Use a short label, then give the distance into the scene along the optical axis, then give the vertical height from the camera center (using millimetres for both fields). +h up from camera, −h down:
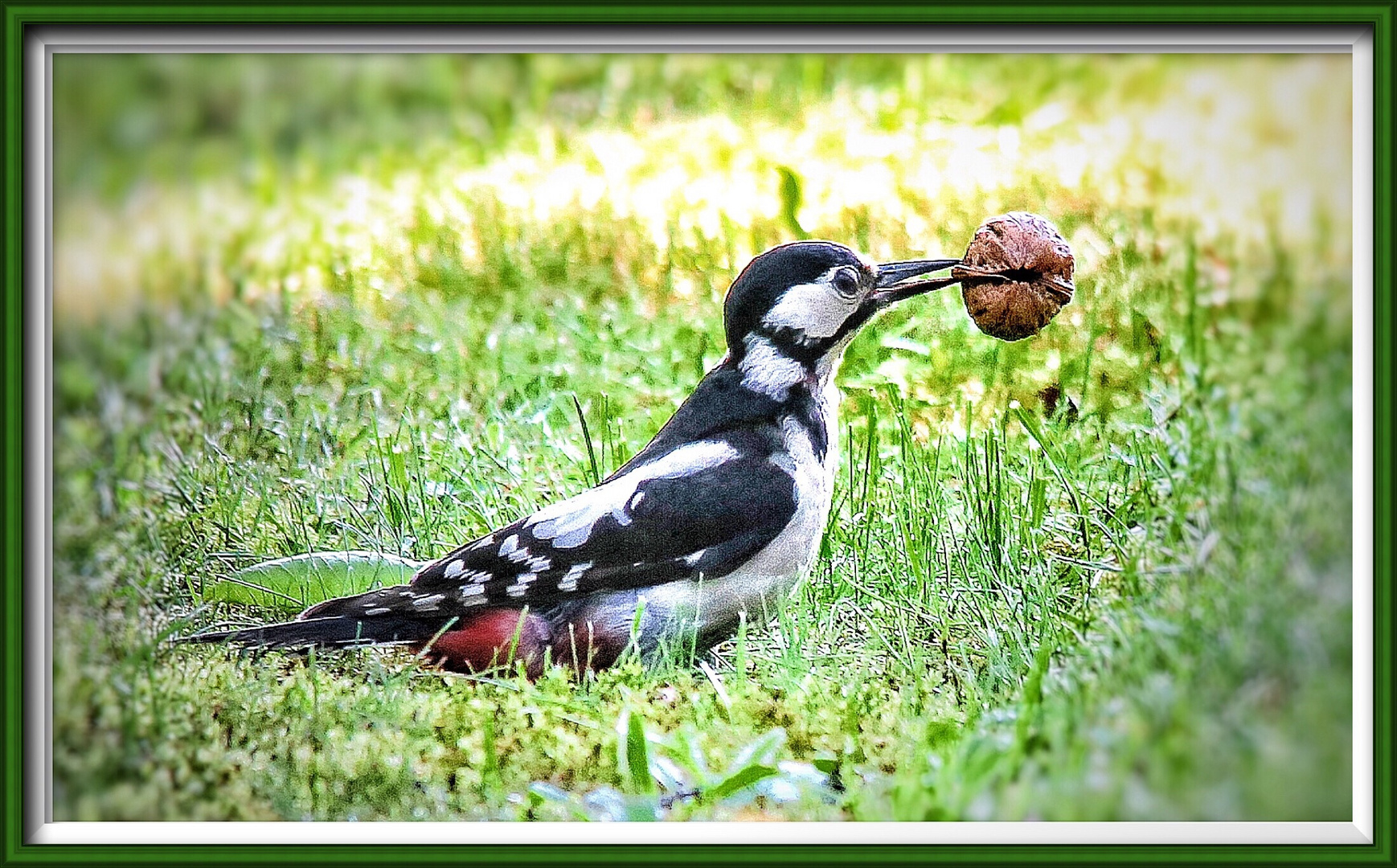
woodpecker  5090 -146
